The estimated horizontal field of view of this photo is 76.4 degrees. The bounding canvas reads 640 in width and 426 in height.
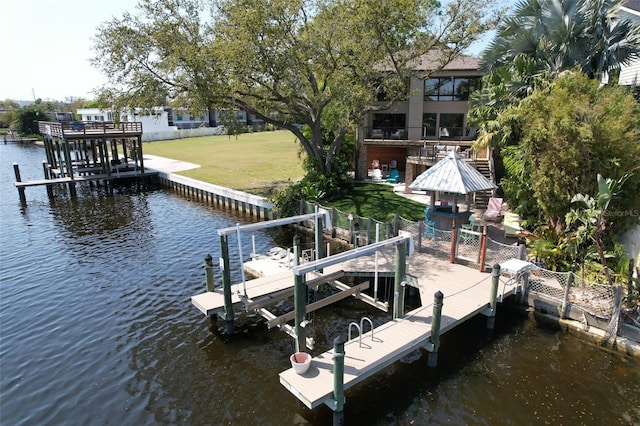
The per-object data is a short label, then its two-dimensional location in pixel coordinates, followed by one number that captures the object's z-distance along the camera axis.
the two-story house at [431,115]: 30.12
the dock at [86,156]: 35.34
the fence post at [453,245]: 15.80
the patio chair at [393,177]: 30.66
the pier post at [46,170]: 38.47
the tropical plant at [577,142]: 13.70
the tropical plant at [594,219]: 11.79
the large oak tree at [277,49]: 21.19
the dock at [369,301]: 9.73
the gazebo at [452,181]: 15.53
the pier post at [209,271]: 14.23
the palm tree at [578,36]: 17.27
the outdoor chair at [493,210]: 20.45
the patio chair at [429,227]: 17.42
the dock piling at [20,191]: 32.06
